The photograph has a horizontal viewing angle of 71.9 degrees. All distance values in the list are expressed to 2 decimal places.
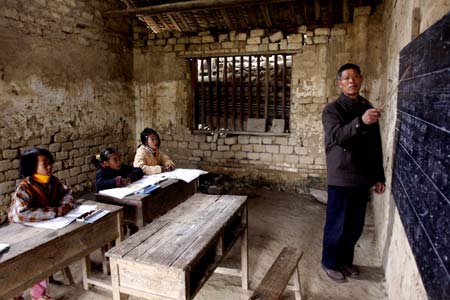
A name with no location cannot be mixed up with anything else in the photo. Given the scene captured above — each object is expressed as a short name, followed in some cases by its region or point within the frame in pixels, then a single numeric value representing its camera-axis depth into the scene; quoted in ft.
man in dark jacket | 8.64
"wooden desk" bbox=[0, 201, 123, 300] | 6.05
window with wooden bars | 19.15
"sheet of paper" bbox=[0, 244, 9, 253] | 6.12
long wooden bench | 6.76
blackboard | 3.91
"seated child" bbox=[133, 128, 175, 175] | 12.51
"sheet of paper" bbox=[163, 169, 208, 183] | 11.66
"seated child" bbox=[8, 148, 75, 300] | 7.63
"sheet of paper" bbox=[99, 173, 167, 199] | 9.62
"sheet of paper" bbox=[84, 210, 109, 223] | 7.77
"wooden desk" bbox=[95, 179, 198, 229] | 9.45
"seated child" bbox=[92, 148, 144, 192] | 10.55
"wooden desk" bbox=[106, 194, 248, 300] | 5.46
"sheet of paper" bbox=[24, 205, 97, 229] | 7.36
